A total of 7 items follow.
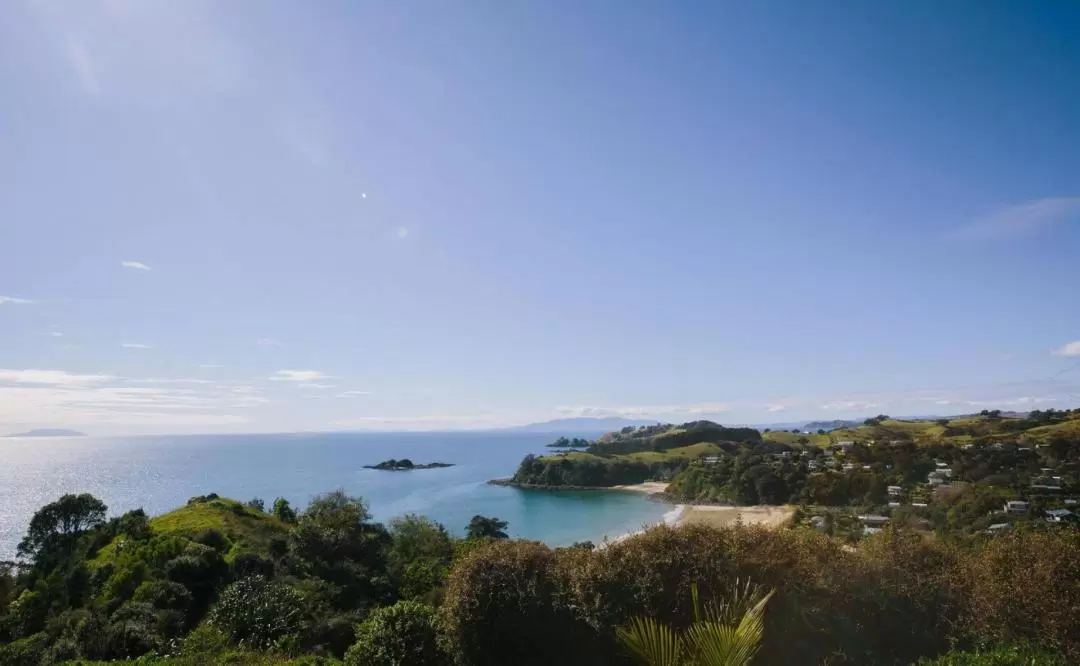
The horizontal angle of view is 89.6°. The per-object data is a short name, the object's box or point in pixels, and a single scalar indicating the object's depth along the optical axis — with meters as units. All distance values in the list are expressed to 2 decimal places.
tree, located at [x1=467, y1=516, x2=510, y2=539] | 46.81
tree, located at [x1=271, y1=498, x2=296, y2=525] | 43.72
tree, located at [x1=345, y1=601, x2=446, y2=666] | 10.38
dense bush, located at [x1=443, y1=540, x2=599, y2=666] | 10.57
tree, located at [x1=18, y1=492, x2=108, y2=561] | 34.03
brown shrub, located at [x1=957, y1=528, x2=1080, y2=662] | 9.47
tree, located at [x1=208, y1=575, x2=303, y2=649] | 14.55
